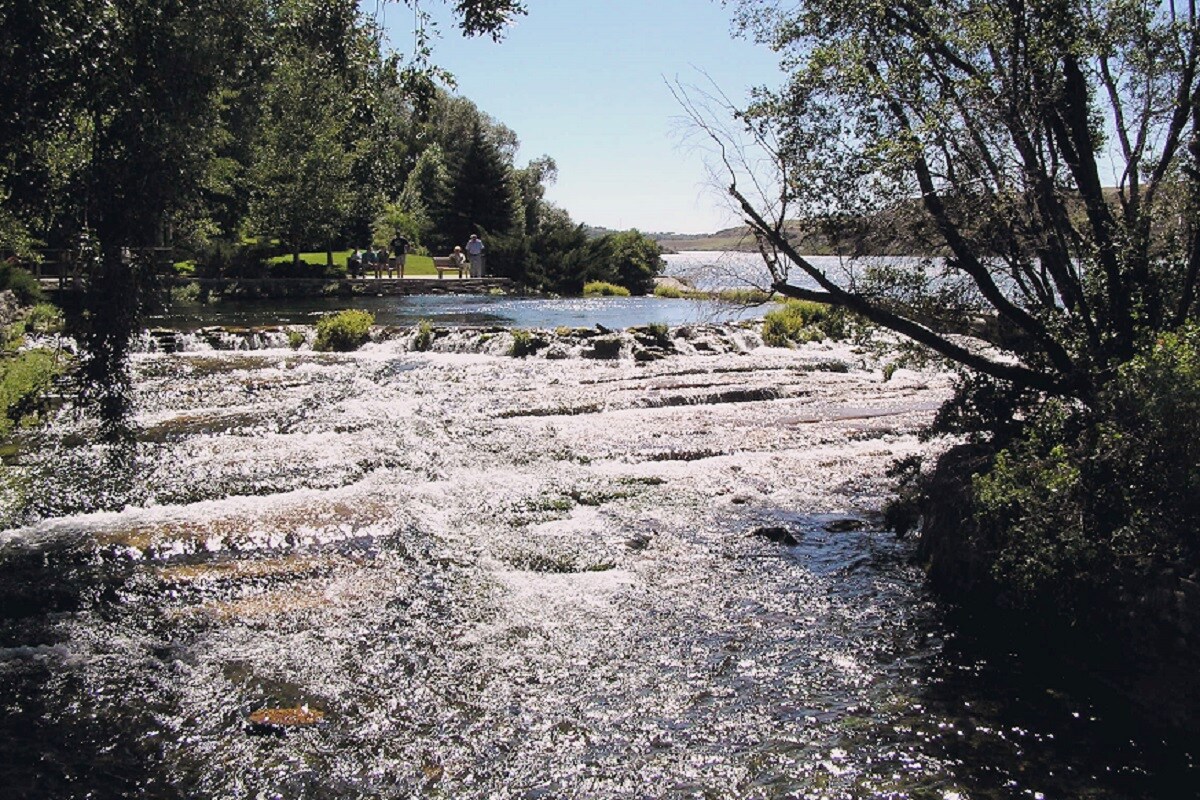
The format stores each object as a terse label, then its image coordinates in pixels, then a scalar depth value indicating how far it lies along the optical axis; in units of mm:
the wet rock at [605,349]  22906
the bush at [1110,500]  6160
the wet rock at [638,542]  9617
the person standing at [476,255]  42812
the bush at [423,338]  24188
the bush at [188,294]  34788
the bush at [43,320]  23328
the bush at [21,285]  25922
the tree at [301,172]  39781
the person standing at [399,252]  42156
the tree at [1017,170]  8438
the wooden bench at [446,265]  47781
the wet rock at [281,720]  6062
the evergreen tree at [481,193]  50562
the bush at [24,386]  13641
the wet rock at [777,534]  9844
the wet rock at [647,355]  22172
